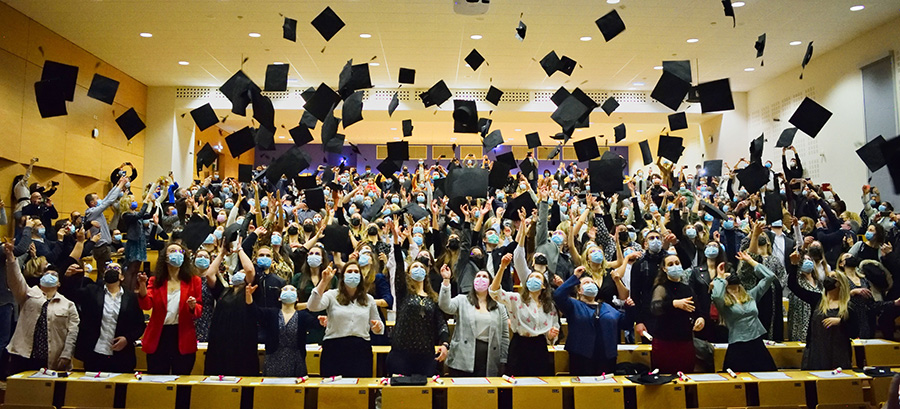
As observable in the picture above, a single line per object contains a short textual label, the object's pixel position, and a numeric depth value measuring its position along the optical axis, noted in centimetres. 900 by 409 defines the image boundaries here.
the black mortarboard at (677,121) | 780
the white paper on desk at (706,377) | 422
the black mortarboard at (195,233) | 537
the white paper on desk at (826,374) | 438
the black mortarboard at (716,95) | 642
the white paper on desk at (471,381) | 411
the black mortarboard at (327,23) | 707
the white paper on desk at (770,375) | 435
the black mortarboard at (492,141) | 833
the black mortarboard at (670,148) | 735
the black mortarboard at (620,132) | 765
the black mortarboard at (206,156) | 775
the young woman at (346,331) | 421
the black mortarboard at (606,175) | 648
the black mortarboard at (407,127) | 856
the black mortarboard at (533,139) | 879
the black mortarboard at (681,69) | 655
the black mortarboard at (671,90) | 658
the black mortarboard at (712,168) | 1155
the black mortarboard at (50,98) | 632
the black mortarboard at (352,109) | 695
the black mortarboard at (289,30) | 705
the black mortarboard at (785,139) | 884
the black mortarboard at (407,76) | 853
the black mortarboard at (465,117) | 800
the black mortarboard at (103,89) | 648
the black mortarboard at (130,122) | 725
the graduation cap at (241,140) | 668
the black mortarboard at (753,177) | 726
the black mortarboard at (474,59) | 829
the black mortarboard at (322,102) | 669
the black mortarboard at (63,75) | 637
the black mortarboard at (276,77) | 664
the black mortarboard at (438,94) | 809
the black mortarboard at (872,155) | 753
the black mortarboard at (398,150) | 787
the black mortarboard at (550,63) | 841
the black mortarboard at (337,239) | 555
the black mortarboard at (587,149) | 737
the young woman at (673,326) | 445
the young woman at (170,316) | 441
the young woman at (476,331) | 439
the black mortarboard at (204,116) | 728
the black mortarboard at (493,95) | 870
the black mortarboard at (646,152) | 778
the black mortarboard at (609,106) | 866
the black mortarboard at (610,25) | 753
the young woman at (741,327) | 464
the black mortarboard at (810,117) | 704
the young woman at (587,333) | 444
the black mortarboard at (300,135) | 687
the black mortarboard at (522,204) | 614
